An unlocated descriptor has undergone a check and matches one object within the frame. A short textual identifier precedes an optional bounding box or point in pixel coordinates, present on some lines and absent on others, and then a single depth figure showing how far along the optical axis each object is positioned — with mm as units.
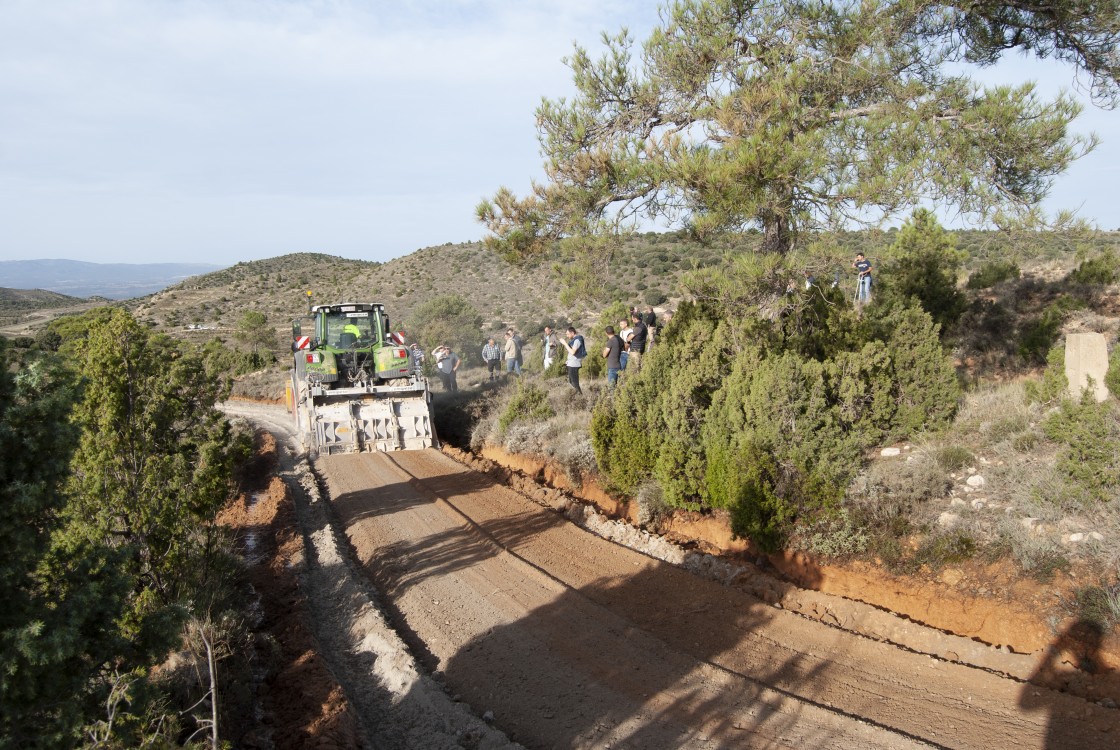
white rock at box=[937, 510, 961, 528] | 7359
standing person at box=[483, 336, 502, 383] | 21109
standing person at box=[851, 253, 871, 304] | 14393
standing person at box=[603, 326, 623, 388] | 13656
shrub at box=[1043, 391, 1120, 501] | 6605
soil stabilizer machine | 15281
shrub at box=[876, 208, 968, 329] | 15250
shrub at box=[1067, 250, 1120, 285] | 15836
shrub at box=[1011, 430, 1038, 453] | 7945
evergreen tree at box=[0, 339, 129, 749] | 3371
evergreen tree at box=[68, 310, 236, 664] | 6379
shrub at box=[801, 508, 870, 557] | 7781
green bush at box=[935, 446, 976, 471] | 8148
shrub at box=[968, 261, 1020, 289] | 18453
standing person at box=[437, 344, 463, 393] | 20109
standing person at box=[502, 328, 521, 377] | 19828
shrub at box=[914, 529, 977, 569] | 7074
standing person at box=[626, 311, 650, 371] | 13539
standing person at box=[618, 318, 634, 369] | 13914
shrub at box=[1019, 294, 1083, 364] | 12867
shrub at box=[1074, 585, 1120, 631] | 5691
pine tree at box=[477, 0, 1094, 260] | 8445
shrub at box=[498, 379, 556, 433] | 15391
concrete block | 8055
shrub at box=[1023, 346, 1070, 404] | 8470
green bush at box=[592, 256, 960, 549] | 8438
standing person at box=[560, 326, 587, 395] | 14984
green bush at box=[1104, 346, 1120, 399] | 7782
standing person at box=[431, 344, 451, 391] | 20047
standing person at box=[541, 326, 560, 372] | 18542
